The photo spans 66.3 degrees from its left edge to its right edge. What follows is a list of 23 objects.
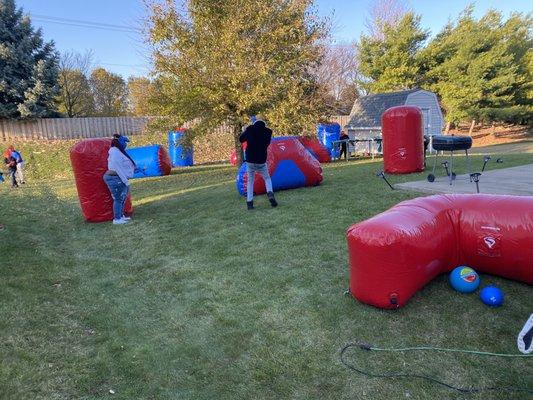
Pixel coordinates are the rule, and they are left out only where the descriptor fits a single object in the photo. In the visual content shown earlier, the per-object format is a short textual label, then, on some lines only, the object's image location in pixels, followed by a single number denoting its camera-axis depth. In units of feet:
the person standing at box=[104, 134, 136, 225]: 24.85
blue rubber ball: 11.62
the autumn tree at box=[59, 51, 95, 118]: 106.42
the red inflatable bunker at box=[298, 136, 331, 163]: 56.75
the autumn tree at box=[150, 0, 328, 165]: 43.88
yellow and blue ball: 12.35
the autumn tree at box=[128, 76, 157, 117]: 105.91
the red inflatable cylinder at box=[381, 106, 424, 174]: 34.12
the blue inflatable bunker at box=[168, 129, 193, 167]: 61.38
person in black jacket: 24.31
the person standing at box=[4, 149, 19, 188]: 50.03
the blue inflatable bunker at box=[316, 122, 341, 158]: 62.23
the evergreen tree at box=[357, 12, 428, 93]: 87.40
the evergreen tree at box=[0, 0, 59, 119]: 76.18
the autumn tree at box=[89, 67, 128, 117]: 114.73
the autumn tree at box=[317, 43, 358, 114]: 142.72
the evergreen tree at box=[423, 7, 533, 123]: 86.53
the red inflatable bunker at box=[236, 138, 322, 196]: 29.84
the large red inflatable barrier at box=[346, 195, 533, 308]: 11.37
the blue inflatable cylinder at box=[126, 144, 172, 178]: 55.01
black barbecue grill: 26.94
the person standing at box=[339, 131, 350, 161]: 60.13
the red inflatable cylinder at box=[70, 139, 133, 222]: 26.04
